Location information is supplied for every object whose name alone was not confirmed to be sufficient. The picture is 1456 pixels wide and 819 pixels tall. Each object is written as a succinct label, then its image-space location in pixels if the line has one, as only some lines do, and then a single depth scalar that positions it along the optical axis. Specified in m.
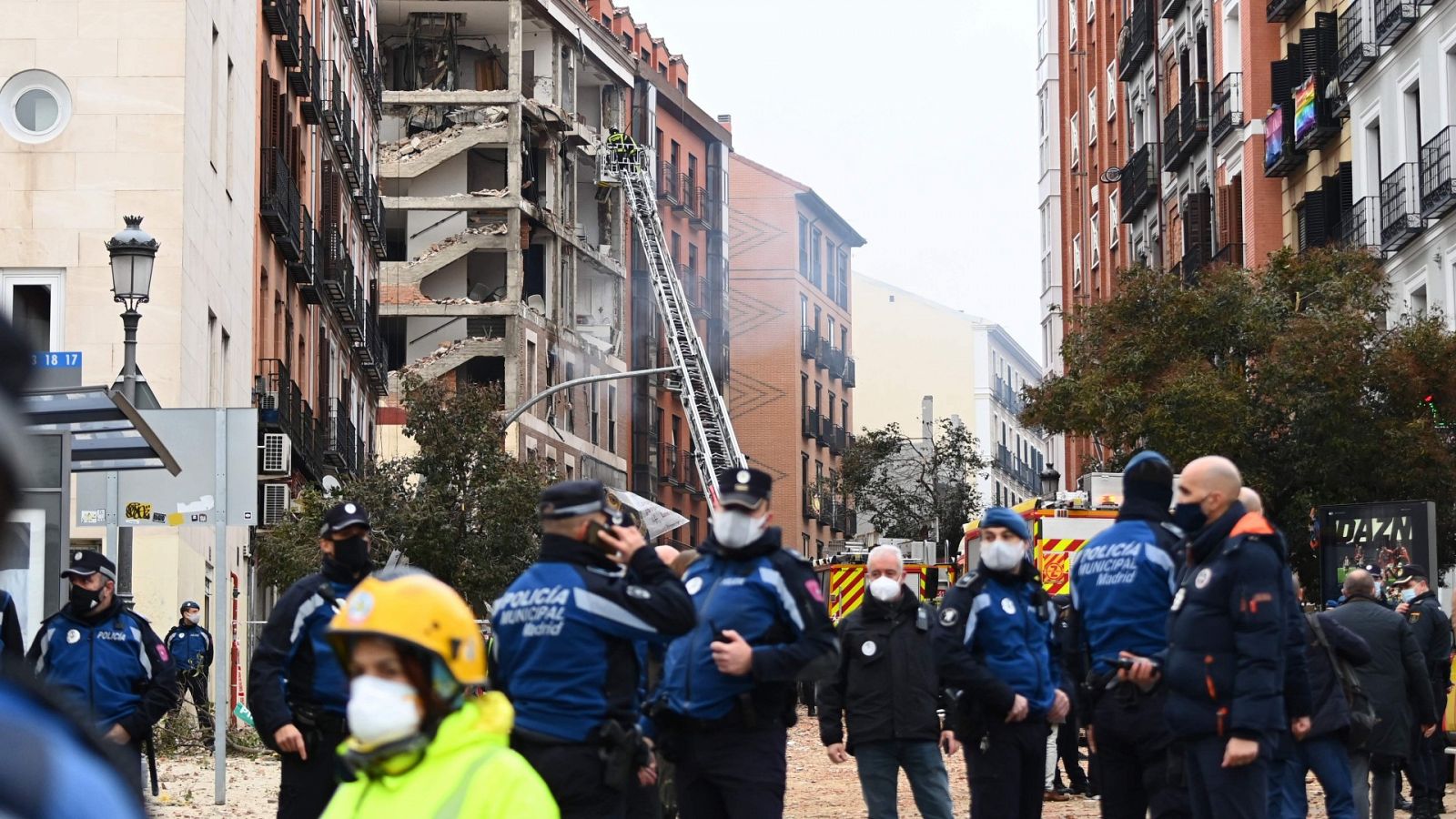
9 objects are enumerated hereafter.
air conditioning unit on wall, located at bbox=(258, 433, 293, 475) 37.19
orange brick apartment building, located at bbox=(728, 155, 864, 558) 92.94
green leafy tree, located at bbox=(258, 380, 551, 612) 39.62
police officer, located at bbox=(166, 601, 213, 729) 26.62
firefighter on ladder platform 75.19
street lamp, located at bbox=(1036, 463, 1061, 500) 34.78
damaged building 68.69
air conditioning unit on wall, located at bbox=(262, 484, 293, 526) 39.03
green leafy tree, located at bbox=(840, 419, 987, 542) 71.12
